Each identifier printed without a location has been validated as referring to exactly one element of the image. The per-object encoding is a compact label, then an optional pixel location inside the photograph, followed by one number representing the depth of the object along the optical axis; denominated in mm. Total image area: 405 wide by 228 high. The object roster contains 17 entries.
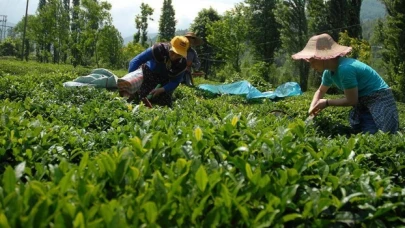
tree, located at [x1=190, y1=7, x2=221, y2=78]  40156
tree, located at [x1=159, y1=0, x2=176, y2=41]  48875
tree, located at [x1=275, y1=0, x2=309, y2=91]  29438
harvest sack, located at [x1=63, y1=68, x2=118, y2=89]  5936
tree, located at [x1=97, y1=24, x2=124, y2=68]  34938
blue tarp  12227
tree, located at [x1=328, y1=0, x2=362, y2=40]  25125
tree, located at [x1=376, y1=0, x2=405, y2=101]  19797
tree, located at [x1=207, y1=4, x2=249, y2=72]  33312
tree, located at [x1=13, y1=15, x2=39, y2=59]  38656
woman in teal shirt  3816
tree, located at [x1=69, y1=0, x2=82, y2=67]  31377
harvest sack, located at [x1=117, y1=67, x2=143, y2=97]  5156
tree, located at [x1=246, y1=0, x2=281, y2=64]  37250
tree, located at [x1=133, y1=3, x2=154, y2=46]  43512
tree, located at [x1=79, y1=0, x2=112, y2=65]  29438
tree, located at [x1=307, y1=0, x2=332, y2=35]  27188
